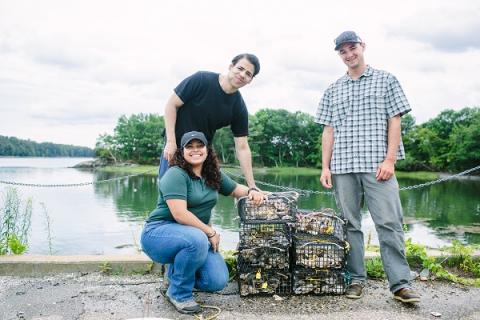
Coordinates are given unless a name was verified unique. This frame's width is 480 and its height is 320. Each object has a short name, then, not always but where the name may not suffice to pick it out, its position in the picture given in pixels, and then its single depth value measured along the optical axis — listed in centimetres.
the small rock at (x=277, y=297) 415
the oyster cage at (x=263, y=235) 423
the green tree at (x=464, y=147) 5972
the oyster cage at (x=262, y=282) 421
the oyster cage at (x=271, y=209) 432
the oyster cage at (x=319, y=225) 450
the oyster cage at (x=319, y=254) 419
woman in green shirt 380
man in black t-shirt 420
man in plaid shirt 407
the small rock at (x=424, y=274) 480
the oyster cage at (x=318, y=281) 422
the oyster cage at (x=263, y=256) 420
